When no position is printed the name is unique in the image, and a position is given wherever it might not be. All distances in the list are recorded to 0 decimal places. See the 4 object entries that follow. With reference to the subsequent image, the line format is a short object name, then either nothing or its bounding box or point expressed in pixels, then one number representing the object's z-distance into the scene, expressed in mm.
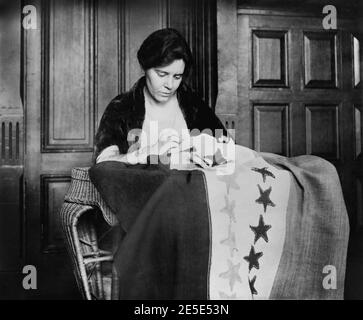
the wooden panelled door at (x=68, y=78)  1778
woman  1581
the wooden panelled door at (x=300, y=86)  1883
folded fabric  1202
